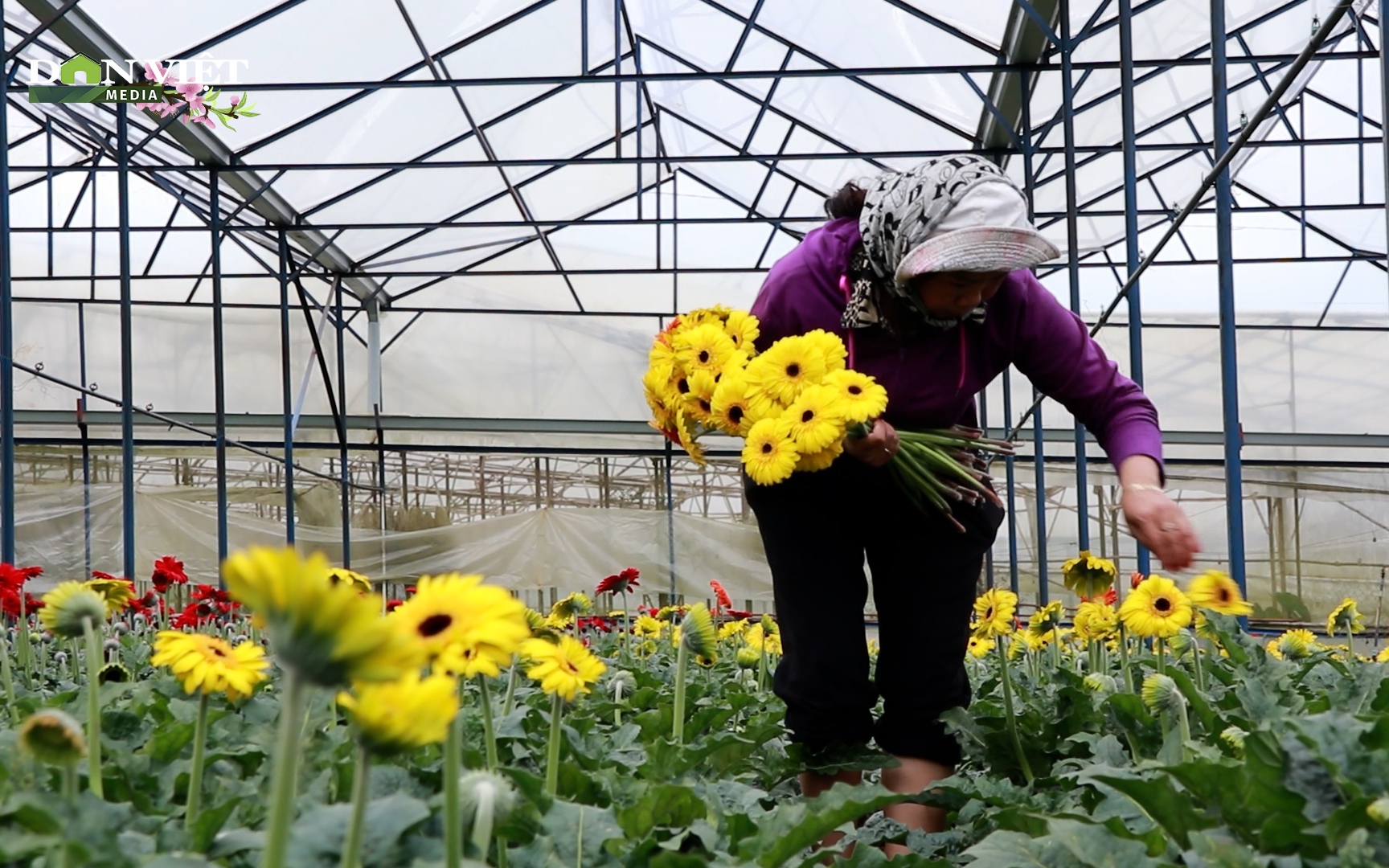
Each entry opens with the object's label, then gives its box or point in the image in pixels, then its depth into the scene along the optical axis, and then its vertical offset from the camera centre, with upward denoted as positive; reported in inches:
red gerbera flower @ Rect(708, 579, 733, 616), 182.5 -23.4
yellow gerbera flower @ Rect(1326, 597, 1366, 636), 125.7 -18.9
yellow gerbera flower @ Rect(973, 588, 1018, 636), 94.9 -13.4
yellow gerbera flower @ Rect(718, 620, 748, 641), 164.7 -25.6
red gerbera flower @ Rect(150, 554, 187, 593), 148.7 -14.4
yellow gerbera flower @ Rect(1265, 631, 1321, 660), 114.1 -19.8
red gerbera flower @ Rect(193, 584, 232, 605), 158.2 -18.3
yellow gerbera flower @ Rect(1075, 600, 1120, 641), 96.2 -14.2
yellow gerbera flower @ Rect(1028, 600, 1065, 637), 109.7 -15.9
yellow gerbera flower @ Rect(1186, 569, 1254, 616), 75.5 -9.7
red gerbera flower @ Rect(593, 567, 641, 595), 140.6 -16.1
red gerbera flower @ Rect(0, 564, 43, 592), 124.5 -12.3
